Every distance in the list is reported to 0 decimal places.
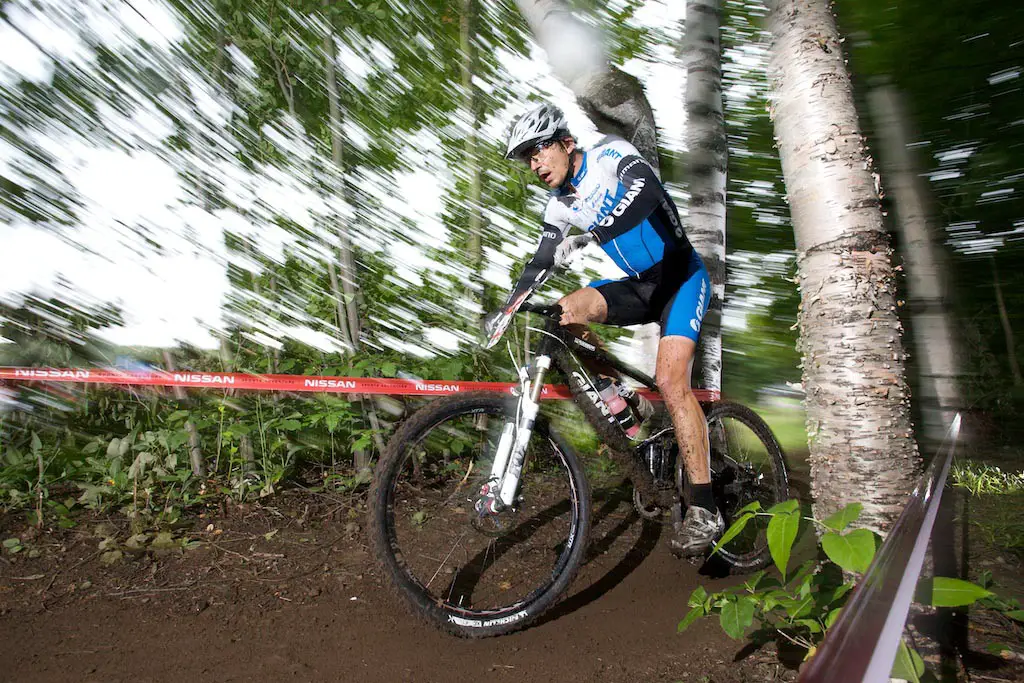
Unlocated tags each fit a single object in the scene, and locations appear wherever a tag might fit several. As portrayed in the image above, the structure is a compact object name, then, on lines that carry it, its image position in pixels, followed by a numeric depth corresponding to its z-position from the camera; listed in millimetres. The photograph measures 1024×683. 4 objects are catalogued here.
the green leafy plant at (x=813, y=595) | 1709
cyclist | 2998
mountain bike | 2645
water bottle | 3209
